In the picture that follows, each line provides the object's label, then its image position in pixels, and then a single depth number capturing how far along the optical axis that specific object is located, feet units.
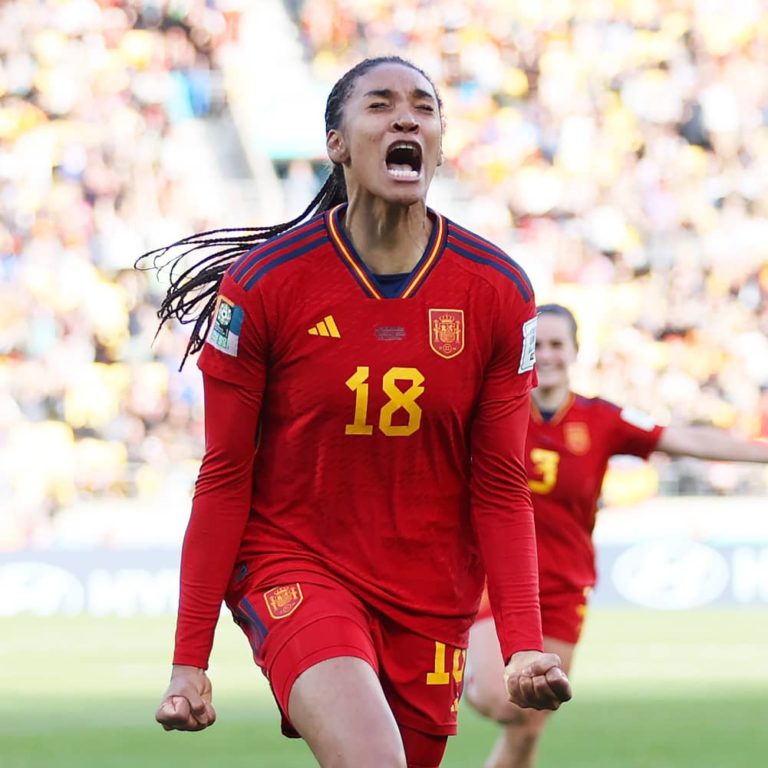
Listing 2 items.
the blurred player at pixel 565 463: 50.80
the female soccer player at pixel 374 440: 29.35
